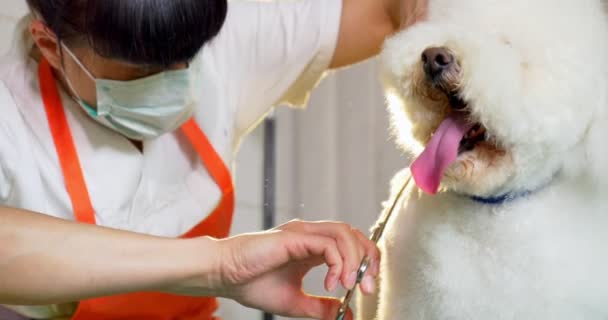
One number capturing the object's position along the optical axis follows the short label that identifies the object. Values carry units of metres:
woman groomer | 1.39
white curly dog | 1.34
